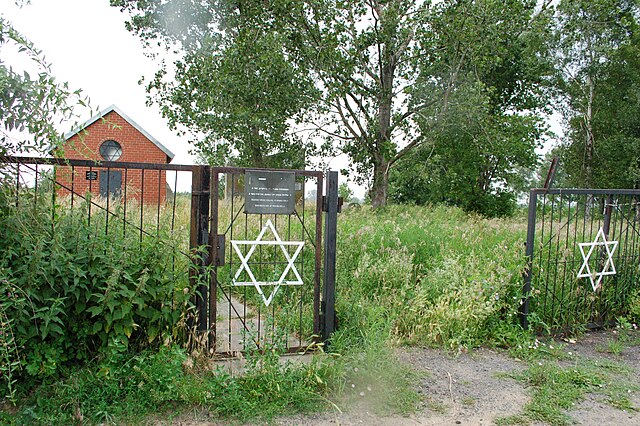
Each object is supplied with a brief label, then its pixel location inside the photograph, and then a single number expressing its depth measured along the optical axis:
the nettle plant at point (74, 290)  3.64
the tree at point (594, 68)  24.53
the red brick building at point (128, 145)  23.57
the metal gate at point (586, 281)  6.32
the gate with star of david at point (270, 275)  4.60
